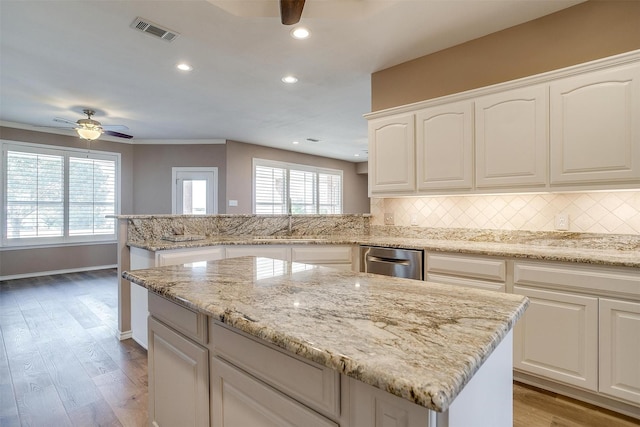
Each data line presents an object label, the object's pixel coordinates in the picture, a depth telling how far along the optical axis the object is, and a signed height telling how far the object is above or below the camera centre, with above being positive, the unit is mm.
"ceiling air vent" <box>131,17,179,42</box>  2443 +1486
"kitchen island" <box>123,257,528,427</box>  643 -307
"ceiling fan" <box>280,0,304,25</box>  1555 +1036
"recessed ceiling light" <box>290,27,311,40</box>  2530 +1481
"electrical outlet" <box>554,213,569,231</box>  2422 -77
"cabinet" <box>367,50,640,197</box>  2033 +586
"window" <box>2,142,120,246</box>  5383 +331
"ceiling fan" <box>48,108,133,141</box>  4288 +1183
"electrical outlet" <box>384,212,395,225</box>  3438 -77
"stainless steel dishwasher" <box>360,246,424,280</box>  2592 -433
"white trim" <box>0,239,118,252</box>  5371 -615
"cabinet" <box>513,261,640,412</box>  1785 -719
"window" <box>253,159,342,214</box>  7254 +626
